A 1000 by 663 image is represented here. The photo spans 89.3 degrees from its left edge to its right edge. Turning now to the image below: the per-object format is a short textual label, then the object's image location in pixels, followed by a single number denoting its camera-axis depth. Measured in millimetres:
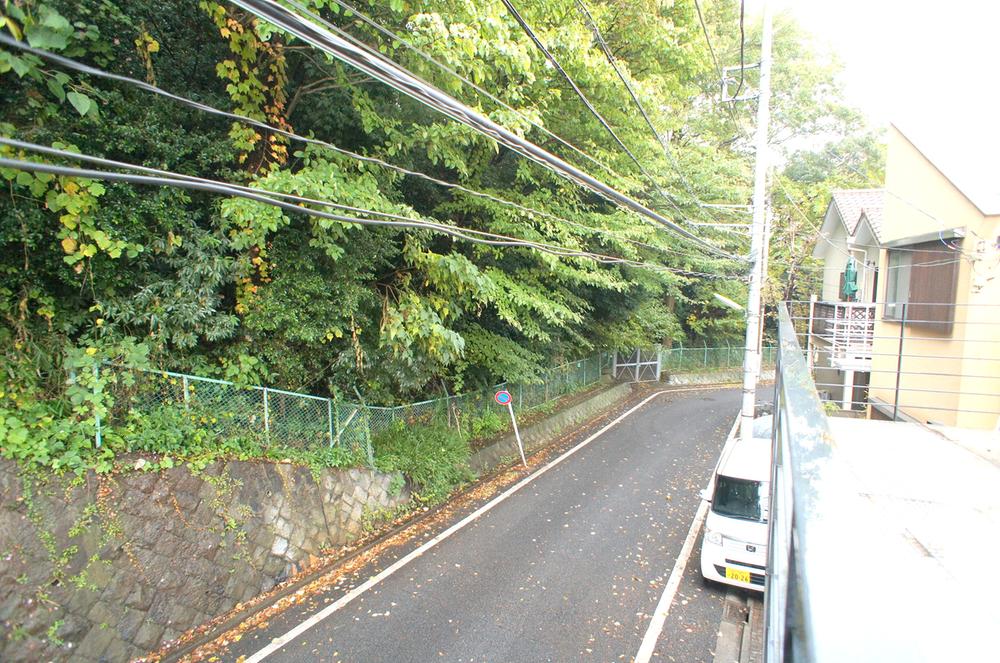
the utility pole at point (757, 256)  9758
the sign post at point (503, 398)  11398
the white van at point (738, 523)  6922
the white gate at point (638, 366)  23808
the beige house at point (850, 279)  12938
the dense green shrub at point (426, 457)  9031
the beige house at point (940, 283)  6758
